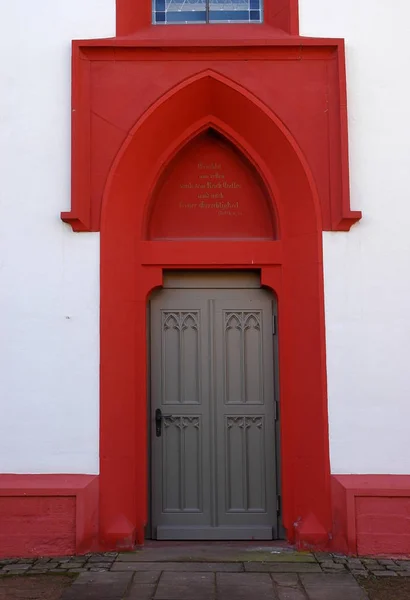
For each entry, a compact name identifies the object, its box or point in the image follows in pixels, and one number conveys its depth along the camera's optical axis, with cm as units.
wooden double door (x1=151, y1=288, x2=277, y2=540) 605
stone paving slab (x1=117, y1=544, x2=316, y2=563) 536
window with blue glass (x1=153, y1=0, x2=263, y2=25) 645
